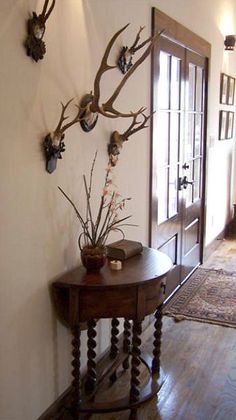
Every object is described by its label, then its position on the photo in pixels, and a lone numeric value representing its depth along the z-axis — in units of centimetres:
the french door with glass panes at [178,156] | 303
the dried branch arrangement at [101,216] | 207
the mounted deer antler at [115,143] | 234
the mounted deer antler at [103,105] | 182
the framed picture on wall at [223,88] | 464
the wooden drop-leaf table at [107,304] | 190
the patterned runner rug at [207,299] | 321
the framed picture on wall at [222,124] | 472
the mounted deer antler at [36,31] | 165
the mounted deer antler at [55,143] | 181
